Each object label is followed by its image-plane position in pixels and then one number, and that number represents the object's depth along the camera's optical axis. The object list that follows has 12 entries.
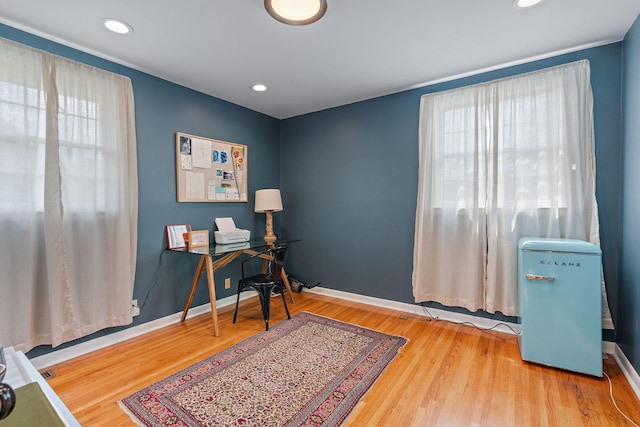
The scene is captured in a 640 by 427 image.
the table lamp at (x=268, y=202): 3.62
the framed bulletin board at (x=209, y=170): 3.04
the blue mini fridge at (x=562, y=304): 2.01
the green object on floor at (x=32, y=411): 0.71
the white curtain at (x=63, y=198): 2.00
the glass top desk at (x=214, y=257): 2.69
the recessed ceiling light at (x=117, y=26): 1.99
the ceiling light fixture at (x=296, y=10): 1.78
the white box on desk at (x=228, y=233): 3.24
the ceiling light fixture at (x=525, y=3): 1.80
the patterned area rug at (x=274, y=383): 1.66
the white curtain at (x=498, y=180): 2.36
